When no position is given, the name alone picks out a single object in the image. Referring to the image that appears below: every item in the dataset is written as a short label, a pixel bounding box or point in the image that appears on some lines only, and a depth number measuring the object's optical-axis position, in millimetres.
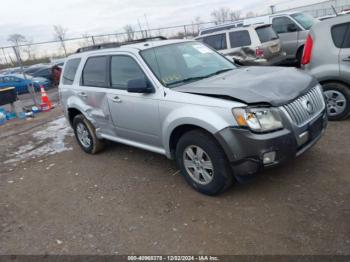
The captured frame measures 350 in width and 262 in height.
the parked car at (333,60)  5285
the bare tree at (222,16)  45103
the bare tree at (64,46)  20681
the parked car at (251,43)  9492
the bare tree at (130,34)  22153
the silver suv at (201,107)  3307
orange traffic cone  11759
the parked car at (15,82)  16781
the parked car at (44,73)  19484
